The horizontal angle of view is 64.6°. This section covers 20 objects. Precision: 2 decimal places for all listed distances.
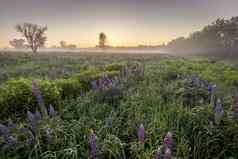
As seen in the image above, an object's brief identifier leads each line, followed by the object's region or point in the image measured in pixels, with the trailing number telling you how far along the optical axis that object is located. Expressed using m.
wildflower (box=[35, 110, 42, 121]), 2.76
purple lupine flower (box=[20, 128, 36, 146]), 2.46
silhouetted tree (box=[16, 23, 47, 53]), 53.72
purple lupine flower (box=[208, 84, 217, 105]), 3.11
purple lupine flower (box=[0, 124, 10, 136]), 2.29
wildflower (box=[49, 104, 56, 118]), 2.92
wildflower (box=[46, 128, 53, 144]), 2.33
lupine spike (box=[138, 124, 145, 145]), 1.84
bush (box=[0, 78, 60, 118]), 3.85
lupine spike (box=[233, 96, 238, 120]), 2.69
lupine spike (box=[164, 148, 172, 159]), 1.42
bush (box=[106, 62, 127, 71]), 9.60
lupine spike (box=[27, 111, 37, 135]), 2.52
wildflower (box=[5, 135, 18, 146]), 2.30
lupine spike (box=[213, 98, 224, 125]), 2.66
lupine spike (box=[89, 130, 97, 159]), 1.82
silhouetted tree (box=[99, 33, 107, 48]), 99.38
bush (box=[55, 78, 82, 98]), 5.23
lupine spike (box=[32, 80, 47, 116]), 3.06
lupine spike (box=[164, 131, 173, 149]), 1.56
